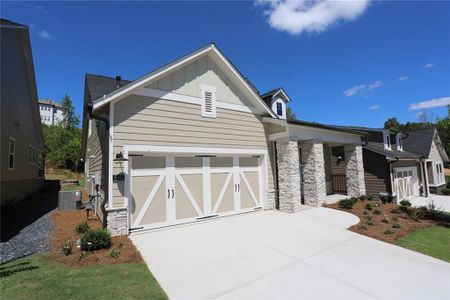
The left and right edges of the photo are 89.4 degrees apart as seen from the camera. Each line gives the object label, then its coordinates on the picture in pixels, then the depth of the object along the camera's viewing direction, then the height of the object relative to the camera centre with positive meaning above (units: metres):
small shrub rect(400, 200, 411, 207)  13.03 -2.37
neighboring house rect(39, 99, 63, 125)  62.11 +17.48
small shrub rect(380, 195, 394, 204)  13.71 -2.18
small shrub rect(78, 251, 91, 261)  5.18 -1.91
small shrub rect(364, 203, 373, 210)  10.95 -2.07
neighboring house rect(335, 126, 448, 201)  14.23 -0.07
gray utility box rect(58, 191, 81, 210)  10.38 -1.22
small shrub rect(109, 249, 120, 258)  5.36 -1.95
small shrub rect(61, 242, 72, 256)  5.38 -1.82
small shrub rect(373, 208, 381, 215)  10.24 -2.20
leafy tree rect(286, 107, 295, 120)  48.12 +11.44
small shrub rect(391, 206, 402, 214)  10.71 -2.29
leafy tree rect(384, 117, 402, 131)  54.50 +9.56
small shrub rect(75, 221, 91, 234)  6.85 -1.67
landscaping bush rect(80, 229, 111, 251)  5.60 -1.70
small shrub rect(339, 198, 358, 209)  10.84 -1.89
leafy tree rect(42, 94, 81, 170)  33.22 +5.30
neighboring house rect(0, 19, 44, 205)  10.00 +3.25
